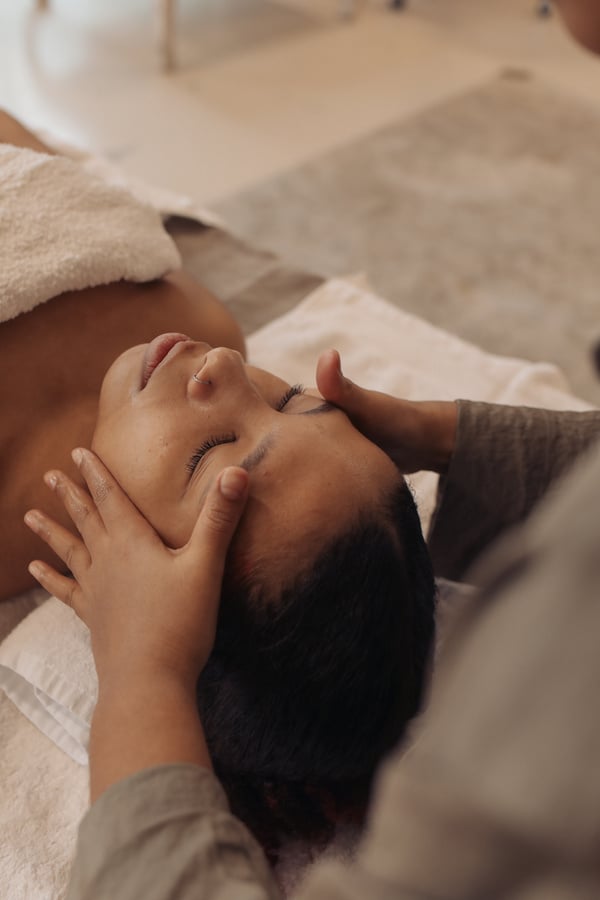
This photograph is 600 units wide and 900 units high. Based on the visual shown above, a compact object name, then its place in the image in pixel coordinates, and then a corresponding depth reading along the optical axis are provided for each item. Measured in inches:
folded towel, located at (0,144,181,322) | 36.9
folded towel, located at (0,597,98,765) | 32.8
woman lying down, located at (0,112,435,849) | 27.7
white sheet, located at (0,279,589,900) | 30.7
